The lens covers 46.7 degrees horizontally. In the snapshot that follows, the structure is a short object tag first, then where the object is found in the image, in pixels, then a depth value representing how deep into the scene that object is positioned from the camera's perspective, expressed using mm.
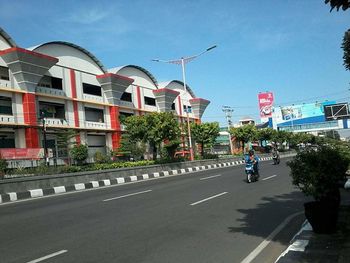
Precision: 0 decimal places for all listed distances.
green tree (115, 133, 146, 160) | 41500
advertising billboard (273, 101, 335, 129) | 88375
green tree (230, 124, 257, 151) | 54475
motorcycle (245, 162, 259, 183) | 16688
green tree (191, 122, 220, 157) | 42344
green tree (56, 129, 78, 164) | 37688
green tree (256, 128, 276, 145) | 65575
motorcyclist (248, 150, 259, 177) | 16828
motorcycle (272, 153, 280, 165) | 30516
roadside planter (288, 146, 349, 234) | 6336
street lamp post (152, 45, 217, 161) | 37512
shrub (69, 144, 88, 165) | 37062
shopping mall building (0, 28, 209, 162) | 34938
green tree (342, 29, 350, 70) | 6104
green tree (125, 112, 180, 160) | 32438
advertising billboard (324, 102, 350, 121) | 42781
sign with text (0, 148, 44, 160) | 30641
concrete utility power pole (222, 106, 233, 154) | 79169
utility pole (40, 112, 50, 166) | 31898
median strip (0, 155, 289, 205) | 15469
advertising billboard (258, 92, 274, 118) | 95062
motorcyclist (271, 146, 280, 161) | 30520
